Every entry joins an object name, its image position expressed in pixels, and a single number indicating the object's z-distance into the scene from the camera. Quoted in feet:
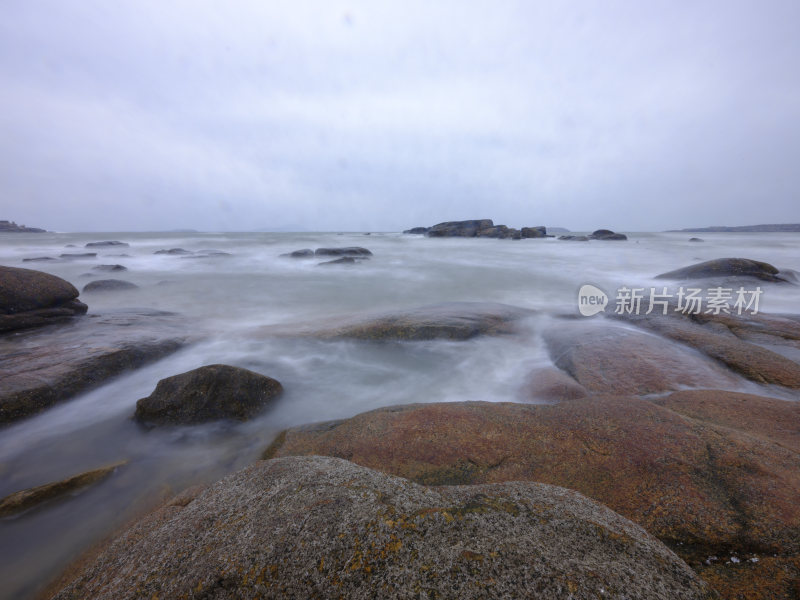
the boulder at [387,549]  3.33
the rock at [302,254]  66.74
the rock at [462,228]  164.55
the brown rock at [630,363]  11.28
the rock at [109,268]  44.80
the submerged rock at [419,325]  17.72
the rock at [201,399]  10.67
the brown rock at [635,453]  5.23
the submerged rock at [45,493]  7.54
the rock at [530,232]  158.30
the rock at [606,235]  137.80
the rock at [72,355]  11.26
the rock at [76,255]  60.01
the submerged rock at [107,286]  31.65
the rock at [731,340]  11.81
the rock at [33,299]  17.46
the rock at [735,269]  31.42
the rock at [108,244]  91.52
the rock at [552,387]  11.23
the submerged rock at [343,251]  66.74
